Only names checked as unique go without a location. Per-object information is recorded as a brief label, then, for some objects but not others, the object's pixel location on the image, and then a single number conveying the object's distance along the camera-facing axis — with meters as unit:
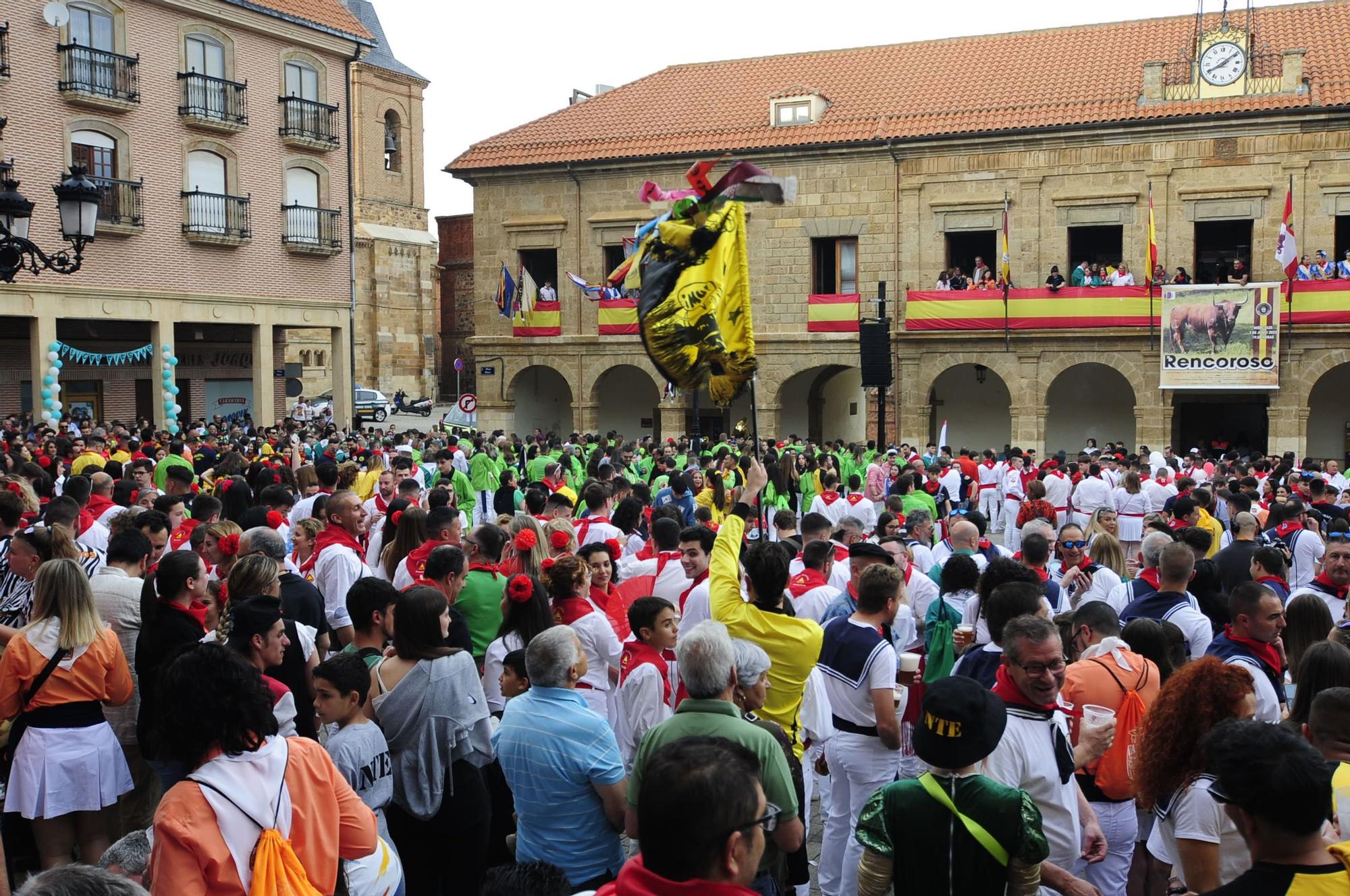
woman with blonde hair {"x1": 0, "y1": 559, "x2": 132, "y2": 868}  5.03
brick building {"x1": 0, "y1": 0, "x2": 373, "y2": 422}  23.05
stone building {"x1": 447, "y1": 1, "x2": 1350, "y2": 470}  25.17
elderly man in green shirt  3.79
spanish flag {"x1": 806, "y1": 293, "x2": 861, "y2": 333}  28.28
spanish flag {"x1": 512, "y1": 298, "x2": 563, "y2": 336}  31.12
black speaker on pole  23.69
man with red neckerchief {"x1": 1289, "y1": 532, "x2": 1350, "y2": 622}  7.26
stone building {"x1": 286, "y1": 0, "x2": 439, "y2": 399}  45.91
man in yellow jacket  4.95
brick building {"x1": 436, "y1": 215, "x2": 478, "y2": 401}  49.53
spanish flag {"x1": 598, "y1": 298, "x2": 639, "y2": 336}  30.12
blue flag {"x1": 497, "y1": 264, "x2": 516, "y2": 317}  30.86
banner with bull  24.73
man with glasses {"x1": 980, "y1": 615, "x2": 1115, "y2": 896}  4.09
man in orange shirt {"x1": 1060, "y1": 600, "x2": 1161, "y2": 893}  4.66
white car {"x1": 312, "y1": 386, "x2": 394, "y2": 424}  40.72
